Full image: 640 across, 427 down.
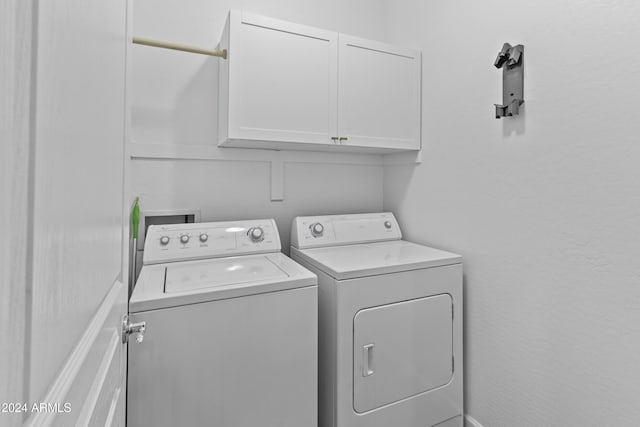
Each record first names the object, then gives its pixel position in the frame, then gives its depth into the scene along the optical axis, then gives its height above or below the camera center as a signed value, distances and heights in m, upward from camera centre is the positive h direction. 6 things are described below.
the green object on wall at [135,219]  1.52 -0.03
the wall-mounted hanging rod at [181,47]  1.52 +0.86
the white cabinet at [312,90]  1.52 +0.70
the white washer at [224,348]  1.02 -0.49
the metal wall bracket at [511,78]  1.33 +0.62
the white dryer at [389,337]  1.32 -0.57
